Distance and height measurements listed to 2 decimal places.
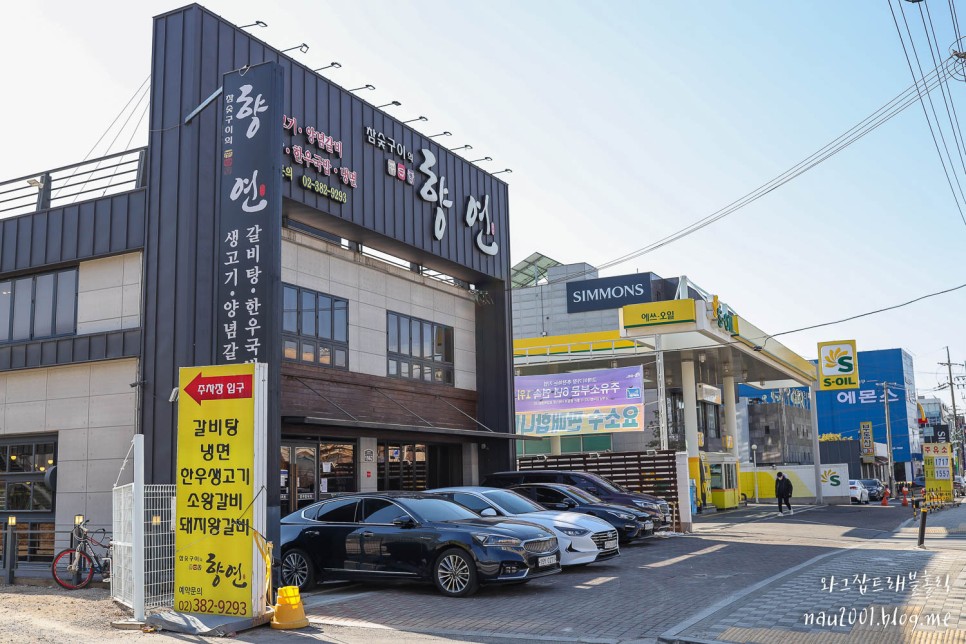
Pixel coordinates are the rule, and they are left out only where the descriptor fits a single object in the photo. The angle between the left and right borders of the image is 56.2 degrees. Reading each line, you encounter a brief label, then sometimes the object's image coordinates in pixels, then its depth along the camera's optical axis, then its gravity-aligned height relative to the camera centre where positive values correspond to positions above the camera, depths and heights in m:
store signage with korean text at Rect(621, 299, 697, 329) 28.28 +4.26
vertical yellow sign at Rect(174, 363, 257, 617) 11.08 -0.41
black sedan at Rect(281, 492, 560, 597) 12.69 -1.33
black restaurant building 15.22 +3.65
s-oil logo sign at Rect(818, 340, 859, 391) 39.59 +3.47
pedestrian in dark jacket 33.84 -1.58
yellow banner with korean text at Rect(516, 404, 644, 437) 29.06 +0.96
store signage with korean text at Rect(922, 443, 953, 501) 37.47 -1.00
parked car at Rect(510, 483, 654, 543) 19.48 -1.24
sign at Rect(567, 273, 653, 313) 61.84 +10.83
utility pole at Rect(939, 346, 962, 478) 64.62 +3.87
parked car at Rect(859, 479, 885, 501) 47.66 -2.34
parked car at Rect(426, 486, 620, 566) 15.05 -1.22
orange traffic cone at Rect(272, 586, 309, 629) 10.73 -1.83
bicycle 15.16 -1.76
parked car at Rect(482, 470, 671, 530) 21.86 -0.85
